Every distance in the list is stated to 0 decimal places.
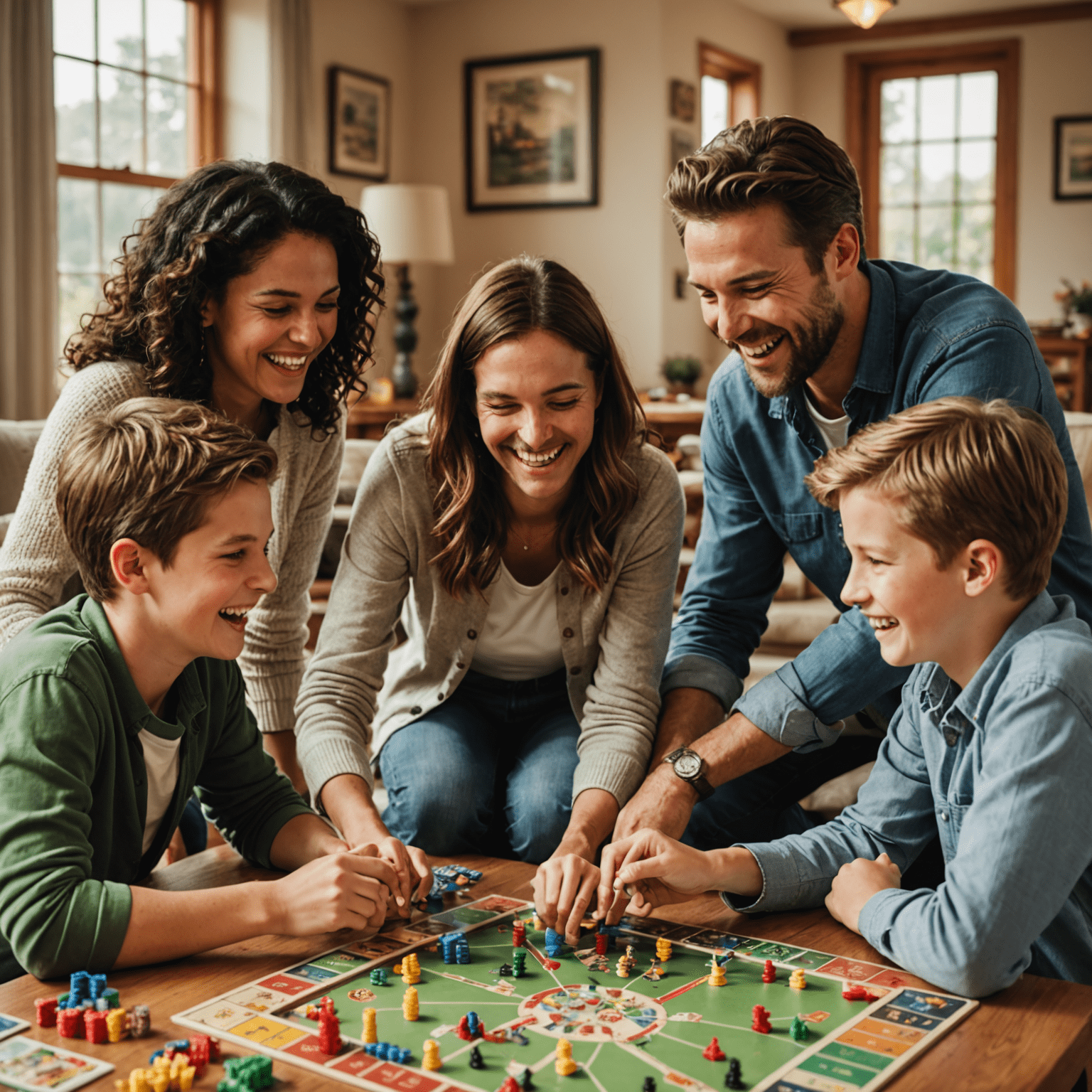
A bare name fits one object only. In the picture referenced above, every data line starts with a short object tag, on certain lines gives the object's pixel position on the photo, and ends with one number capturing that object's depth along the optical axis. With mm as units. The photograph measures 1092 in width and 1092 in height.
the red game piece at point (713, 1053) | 1056
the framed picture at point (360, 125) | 6559
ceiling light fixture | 5539
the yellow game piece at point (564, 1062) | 1031
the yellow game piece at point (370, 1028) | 1082
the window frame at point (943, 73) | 7875
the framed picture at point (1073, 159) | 7703
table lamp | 6031
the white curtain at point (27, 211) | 4730
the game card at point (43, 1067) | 1010
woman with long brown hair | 1817
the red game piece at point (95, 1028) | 1079
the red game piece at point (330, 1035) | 1065
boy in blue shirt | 1169
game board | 1034
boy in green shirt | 1216
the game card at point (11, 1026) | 1098
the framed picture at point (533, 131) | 6852
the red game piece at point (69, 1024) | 1093
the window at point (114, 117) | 5324
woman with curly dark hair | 1818
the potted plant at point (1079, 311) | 7098
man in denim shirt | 1757
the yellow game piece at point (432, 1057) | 1042
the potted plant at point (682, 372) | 6562
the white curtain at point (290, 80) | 5922
